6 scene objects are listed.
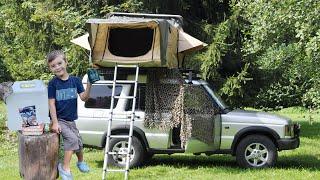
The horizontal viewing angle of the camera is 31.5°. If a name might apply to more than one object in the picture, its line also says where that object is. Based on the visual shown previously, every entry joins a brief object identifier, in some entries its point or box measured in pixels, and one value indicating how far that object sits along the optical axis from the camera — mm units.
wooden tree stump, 6617
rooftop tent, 10312
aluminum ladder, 10227
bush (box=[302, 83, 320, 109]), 11897
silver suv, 11156
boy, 7316
